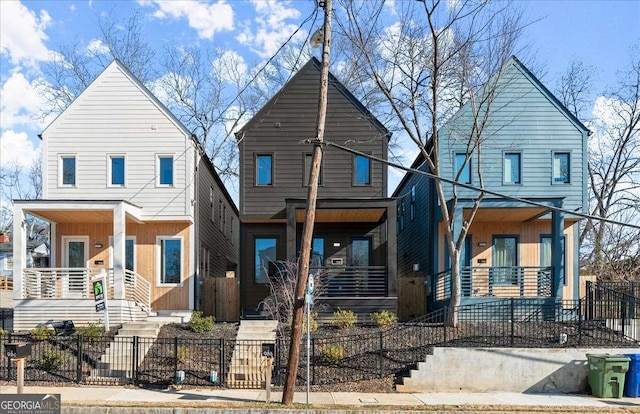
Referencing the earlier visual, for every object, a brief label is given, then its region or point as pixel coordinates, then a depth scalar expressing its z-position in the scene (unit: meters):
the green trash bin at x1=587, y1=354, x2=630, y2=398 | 12.57
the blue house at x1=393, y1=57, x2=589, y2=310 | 19.09
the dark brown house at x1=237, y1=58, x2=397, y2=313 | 19.23
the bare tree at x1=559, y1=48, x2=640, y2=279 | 28.14
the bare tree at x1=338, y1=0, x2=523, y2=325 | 16.06
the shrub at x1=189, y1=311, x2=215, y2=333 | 15.62
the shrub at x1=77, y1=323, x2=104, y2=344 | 14.31
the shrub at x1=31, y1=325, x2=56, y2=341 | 14.72
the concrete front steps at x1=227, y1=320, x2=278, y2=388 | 13.21
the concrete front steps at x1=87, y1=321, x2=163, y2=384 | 13.34
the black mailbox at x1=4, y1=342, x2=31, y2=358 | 11.71
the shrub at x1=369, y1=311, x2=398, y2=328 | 15.98
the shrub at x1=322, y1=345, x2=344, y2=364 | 13.60
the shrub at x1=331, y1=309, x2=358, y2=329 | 15.84
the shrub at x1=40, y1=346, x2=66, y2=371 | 13.53
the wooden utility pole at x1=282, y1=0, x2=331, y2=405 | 11.09
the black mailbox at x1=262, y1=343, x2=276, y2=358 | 11.63
